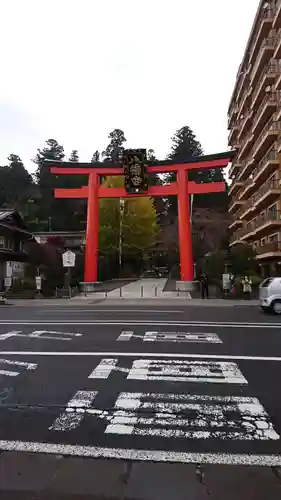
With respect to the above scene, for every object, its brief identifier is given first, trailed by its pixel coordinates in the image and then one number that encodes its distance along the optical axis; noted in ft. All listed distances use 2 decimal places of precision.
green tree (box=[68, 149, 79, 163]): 337.29
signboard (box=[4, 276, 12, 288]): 120.17
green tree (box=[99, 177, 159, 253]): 179.11
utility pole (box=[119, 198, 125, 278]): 179.44
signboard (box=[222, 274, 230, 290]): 96.63
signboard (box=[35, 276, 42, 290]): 105.29
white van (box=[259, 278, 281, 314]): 63.72
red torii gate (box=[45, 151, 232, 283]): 111.86
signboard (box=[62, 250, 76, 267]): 101.24
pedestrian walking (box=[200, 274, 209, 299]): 95.78
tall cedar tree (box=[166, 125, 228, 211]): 256.73
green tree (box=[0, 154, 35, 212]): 263.90
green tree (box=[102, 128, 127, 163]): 316.19
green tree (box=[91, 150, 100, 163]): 335.61
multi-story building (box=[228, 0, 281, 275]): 127.03
